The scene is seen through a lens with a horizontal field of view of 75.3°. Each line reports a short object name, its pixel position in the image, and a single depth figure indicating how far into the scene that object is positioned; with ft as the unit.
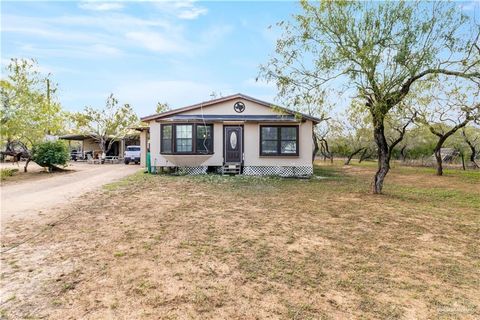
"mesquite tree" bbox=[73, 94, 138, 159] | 100.73
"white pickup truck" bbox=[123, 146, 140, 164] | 88.63
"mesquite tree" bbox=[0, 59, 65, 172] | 51.29
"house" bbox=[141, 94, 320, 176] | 52.70
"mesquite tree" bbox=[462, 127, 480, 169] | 90.68
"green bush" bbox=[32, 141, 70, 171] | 55.52
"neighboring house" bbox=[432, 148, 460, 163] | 119.15
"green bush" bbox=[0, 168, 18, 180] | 48.68
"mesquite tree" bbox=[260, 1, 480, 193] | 31.14
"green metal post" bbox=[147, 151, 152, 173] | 55.36
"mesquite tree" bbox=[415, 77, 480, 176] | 57.23
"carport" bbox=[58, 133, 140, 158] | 105.19
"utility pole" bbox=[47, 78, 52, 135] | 58.39
